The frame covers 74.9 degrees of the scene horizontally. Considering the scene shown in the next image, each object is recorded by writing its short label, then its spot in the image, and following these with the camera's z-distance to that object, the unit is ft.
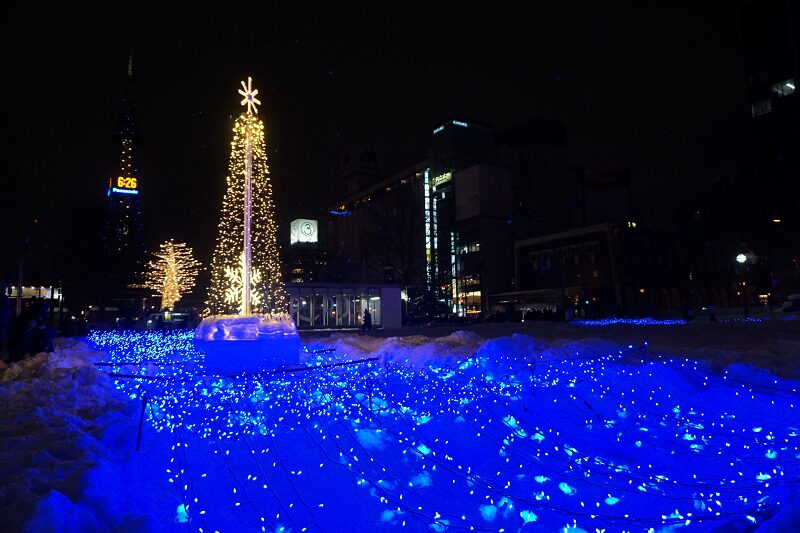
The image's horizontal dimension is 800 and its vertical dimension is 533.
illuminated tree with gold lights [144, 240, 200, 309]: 177.88
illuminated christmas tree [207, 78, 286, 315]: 40.24
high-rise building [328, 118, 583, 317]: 231.30
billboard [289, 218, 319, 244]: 304.71
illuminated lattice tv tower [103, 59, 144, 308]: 146.61
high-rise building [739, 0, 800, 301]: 65.67
